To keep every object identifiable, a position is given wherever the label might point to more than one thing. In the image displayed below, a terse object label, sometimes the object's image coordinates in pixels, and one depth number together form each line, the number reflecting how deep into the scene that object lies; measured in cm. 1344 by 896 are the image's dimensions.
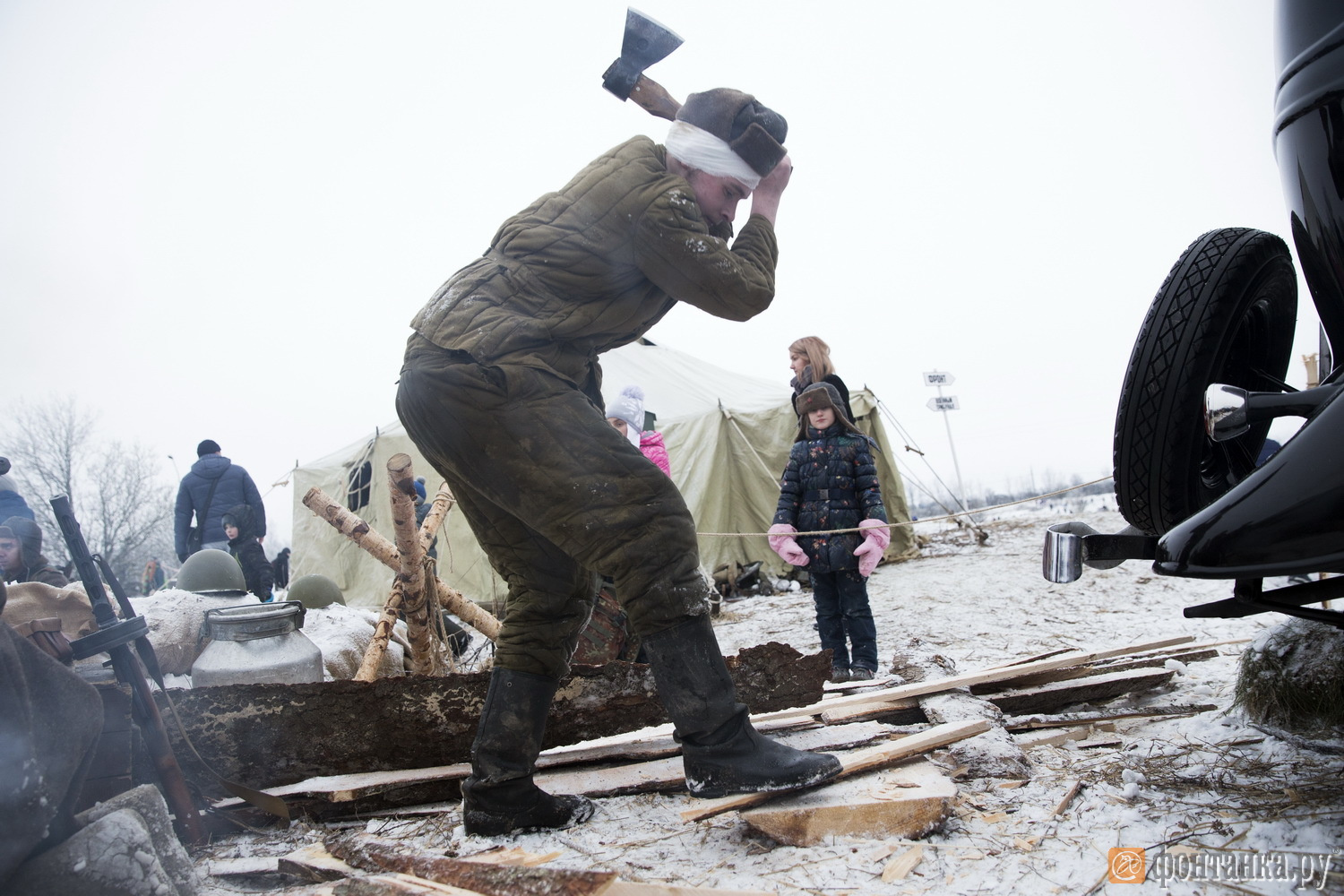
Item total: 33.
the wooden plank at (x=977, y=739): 225
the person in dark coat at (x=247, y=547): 691
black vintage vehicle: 140
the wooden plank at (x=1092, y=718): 270
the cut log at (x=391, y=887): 168
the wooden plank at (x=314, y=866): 196
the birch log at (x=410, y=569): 384
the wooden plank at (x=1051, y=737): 252
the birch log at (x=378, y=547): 410
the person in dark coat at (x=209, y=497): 689
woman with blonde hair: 484
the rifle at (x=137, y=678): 219
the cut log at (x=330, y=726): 253
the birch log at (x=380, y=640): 405
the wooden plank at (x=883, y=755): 190
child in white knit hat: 502
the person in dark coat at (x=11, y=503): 518
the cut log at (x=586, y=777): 232
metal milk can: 338
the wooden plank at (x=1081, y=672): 300
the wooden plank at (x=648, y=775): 231
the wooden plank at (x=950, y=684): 276
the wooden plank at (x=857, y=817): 185
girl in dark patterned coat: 409
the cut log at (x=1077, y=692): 290
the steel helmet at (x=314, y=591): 529
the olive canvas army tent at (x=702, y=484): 1061
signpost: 1441
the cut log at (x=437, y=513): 477
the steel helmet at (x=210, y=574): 476
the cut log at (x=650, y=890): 154
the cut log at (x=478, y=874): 158
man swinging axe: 188
